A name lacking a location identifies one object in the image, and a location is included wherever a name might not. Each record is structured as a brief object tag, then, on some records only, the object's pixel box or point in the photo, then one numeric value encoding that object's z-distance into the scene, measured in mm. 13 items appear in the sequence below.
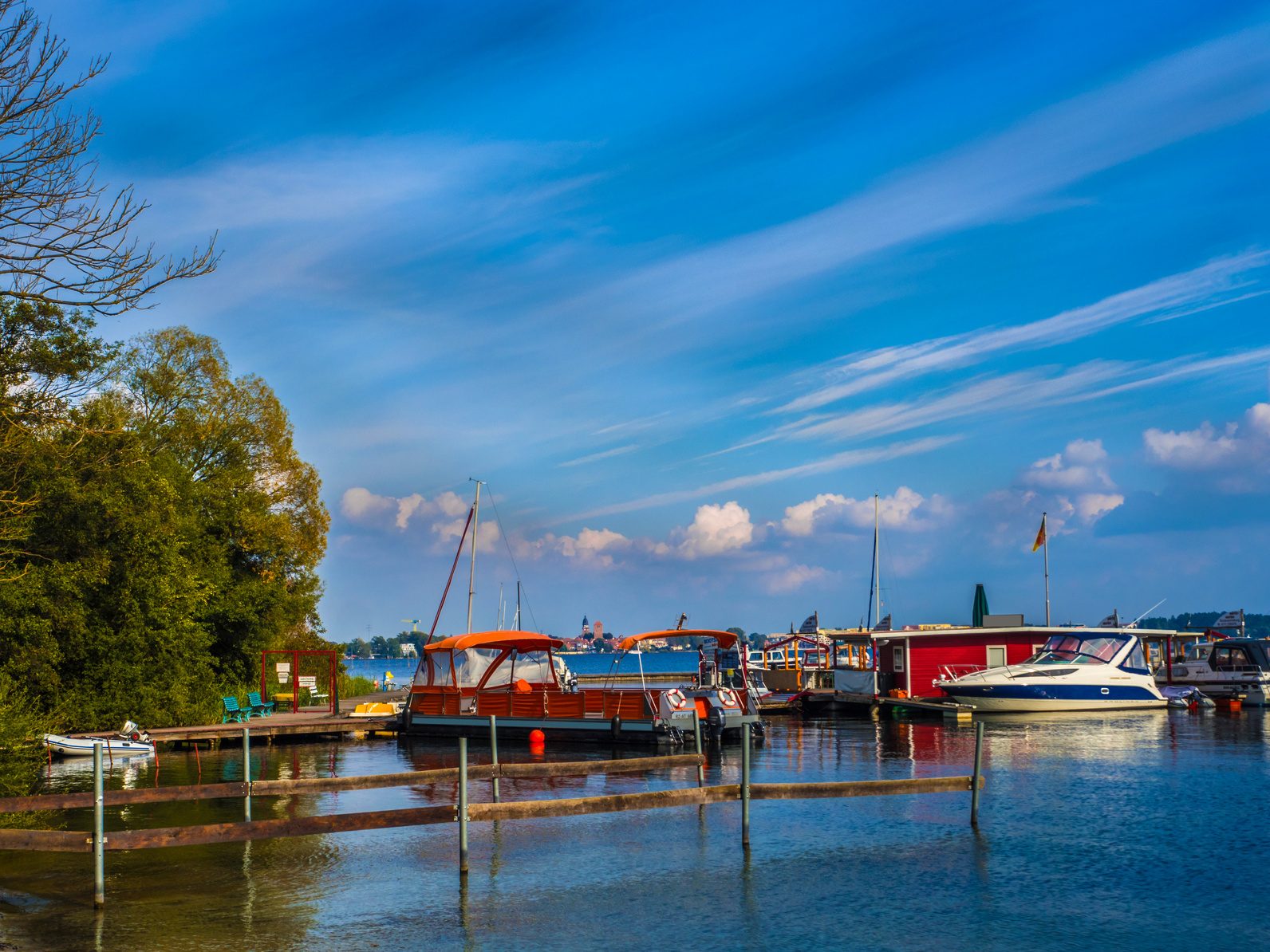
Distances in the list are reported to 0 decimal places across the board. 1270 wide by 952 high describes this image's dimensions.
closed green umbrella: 58219
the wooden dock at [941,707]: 44438
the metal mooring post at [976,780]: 15469
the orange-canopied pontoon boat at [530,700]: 32844
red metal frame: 41125
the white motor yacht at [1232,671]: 52719
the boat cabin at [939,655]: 49969
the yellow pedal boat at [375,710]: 41594
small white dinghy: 29578
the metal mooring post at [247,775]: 15288
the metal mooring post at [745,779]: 14500
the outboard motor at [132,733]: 30781
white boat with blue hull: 46531
